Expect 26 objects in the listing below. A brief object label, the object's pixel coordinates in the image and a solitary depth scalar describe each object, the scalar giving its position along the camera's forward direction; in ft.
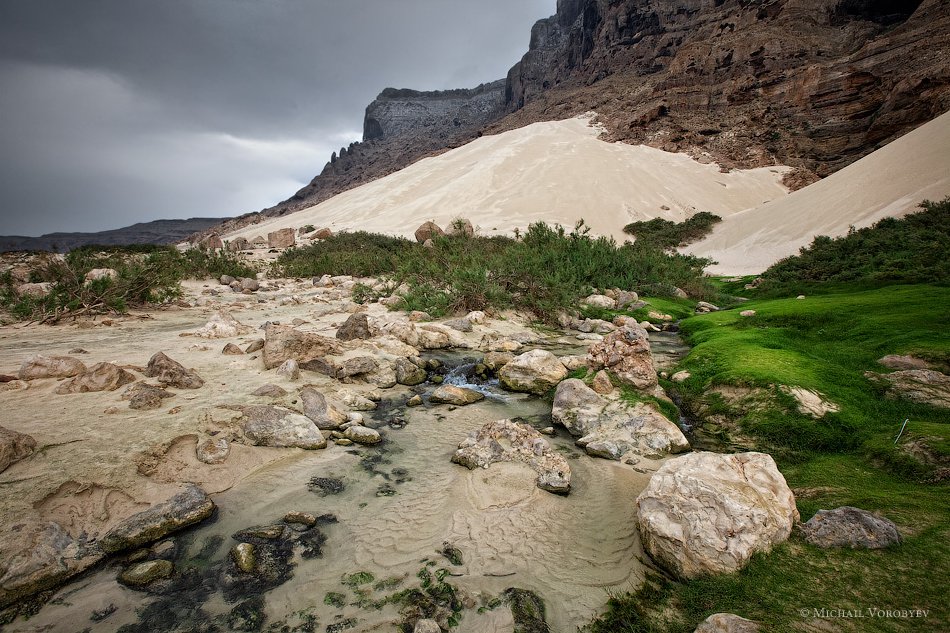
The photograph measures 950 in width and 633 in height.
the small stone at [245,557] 8.83
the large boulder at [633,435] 13.96
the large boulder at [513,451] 12.48
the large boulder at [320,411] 14.98
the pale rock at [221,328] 23.90
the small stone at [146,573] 8.34
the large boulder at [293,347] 19.36
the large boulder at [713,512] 8.09
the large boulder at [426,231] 73.97
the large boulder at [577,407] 15.71
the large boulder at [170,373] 15.88
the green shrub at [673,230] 93.50
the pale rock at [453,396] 18.35
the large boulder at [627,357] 18.03
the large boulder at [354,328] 24.63
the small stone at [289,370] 18.05
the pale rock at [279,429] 13.43
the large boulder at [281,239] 93.20
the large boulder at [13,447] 9.94
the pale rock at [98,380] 14.48
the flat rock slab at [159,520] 9.05
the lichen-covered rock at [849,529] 7.40
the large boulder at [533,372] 19.94
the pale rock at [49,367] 15.08
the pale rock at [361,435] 14.40
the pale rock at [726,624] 6.23
